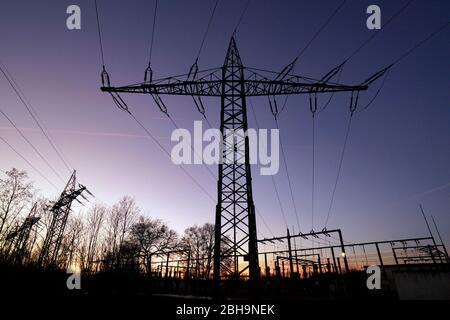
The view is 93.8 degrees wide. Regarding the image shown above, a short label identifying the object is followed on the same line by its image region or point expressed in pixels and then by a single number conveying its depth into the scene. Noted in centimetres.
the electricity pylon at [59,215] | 2343
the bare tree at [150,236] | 3866
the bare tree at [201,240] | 4394
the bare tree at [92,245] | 3509
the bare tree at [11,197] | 2453
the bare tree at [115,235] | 3425
